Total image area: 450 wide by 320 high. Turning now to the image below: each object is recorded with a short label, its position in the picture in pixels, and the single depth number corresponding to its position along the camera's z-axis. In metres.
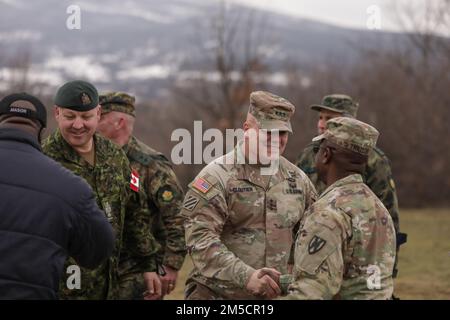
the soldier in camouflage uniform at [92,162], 5.45
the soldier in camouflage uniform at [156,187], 6.41
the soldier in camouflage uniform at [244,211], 4.92
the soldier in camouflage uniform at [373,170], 6.88
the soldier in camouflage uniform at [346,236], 3.95
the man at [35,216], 3.88
